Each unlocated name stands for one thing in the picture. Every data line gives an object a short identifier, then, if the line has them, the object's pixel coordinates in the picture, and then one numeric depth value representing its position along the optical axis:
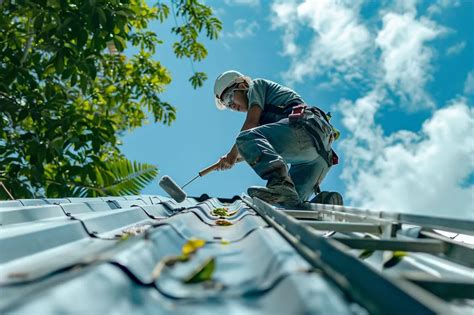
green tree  3.68
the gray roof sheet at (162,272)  0.64
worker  2.85
